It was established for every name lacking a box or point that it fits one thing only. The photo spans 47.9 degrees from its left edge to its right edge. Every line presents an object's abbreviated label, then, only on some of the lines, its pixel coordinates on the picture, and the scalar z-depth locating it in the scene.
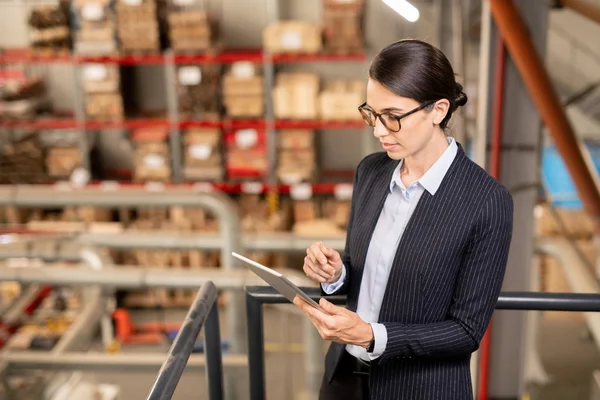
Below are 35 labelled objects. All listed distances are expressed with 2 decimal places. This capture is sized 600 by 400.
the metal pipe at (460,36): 3.91
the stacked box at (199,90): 6.74
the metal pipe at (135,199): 3.66
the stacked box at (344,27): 6.32
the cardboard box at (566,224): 6.11
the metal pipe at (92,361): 2.90
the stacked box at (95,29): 6.70
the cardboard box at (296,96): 6.57
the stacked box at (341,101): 6.51
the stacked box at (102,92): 6.89
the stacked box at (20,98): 7.02
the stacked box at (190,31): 6.60
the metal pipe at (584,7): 3.37
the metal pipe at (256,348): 1.92
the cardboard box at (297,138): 6.77
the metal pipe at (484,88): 3.17
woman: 1.45
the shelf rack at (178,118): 6.70
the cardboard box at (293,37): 6.47
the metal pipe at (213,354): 1.92
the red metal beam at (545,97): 2.79
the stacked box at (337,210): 6.86
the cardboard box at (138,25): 6.62
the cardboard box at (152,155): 6.92
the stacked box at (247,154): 6.85
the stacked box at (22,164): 7.14
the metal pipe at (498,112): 3.14
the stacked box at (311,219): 6.71
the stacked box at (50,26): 6.87
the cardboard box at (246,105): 6.74
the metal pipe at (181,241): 3.68
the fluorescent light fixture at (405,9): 1.58
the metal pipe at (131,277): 2.81
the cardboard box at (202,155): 6.83
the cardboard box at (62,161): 7.21
